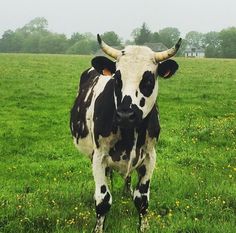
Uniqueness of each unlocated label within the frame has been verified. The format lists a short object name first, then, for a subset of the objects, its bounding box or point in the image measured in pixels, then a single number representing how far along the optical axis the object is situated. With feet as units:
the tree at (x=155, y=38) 298.64
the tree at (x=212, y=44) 357.41
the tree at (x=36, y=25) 588.42
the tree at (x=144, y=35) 278.87
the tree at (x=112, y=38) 309.38
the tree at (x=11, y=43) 428.97
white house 449.72
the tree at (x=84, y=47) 395.14
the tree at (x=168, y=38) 324.19
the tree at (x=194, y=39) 537.65
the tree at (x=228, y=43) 348.18
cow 18.78
